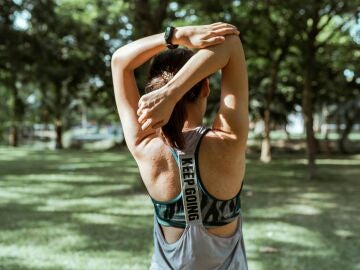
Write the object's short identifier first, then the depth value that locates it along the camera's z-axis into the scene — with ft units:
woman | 4.65
